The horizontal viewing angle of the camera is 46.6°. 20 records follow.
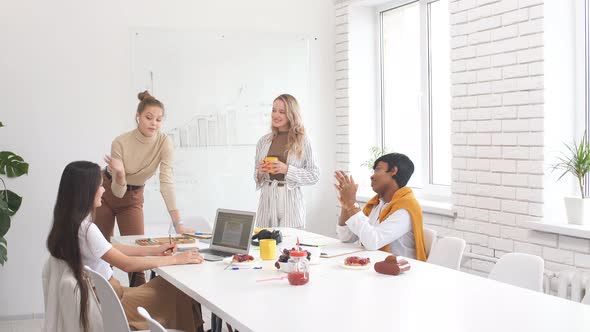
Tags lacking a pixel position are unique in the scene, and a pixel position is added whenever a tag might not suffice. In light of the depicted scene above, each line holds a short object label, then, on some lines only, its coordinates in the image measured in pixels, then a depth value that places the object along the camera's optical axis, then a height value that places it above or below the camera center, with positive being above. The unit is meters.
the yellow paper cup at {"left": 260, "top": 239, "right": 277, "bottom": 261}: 3.25 -0.53
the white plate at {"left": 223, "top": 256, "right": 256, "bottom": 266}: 3.14 -0.57
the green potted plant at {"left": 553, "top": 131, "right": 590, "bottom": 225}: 3.69 -0.29
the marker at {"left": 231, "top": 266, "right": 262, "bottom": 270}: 3.07 -0.58
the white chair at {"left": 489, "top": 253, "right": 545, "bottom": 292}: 2.89 -0.60
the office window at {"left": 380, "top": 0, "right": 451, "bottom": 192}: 5.30 +0.38
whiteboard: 5.52 +0.36
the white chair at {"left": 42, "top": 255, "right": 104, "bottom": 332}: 2.64 -0.63
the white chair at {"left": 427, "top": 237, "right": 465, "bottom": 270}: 3.34 -0.59
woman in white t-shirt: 2.80 -0.49
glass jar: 2.67 -0.53
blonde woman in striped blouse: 4.41 -0.24
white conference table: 2.09 -0.58
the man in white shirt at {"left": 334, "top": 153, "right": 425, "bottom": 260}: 3.45 -0.41
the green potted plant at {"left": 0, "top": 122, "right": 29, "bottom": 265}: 4.81 -0.19
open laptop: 3.39 -0.48
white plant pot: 3.69 -0.43
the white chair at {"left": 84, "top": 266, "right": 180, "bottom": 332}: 2.35 -0.58
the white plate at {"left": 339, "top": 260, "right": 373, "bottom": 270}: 2.97 -0.57
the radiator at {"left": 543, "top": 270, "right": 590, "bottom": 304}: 3.46 -0.78
